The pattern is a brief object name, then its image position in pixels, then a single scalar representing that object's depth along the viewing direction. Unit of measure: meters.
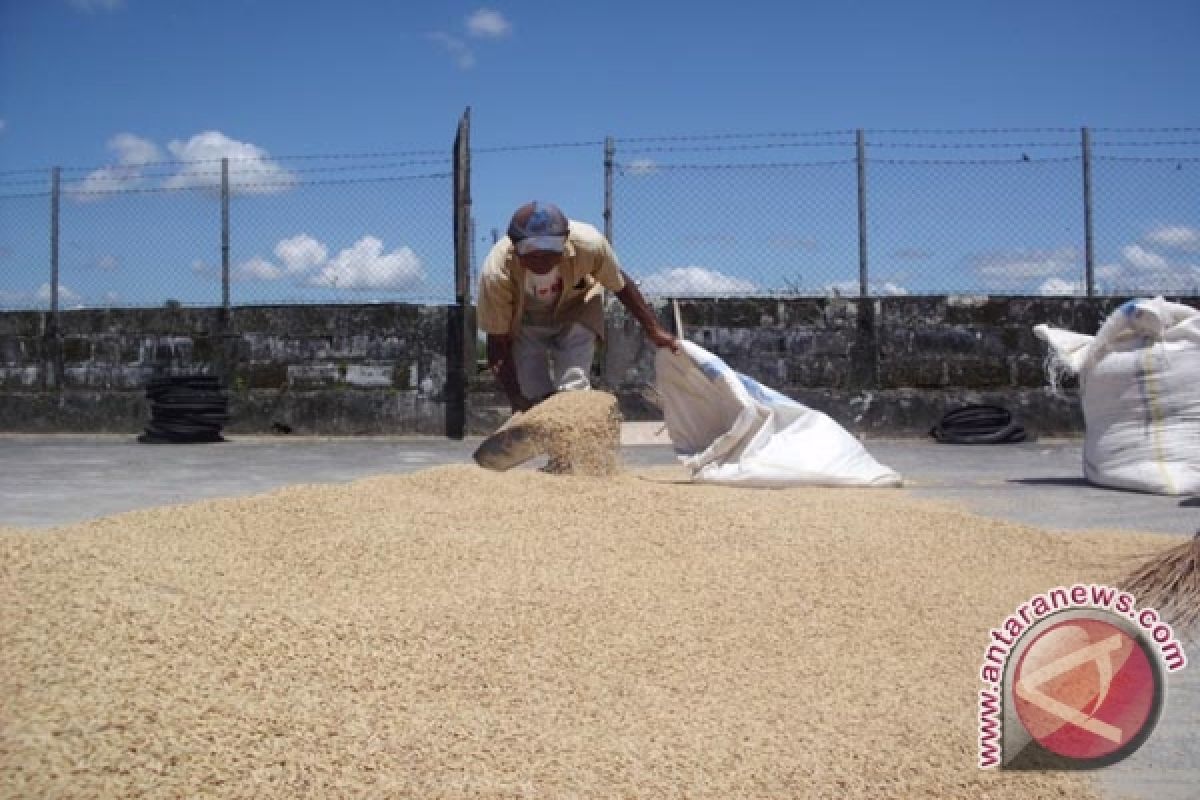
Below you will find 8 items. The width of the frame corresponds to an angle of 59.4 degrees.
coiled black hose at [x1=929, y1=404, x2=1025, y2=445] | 8.19
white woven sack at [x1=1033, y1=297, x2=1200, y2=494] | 4.66
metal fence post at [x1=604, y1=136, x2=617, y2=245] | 8.32
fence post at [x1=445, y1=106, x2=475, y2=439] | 8.77
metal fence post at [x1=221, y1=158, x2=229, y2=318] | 8.67
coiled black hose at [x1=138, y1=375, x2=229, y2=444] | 8.38
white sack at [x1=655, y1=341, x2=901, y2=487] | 4.42
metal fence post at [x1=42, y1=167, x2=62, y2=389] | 9.41
